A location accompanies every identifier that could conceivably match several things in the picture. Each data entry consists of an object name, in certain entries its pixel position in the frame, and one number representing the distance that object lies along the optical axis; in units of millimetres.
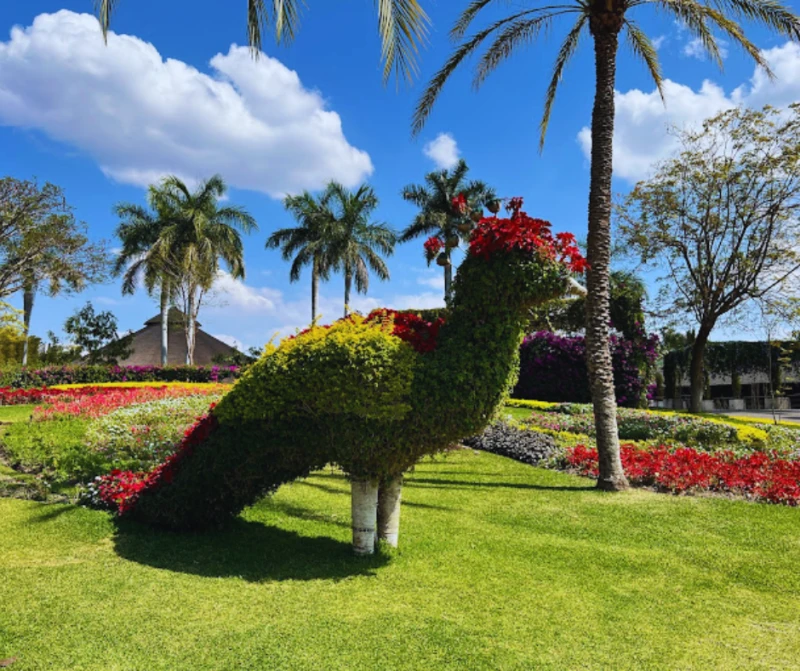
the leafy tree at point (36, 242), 19828
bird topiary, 5160
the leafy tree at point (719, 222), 22062
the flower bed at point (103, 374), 26375
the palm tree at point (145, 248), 35656
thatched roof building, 40906
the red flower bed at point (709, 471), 9312
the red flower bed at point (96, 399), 14195
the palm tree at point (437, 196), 38156
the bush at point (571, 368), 22734
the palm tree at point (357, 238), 36156
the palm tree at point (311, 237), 36312
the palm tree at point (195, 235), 35219
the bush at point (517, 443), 12258
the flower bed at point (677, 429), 14062
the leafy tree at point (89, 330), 40781
